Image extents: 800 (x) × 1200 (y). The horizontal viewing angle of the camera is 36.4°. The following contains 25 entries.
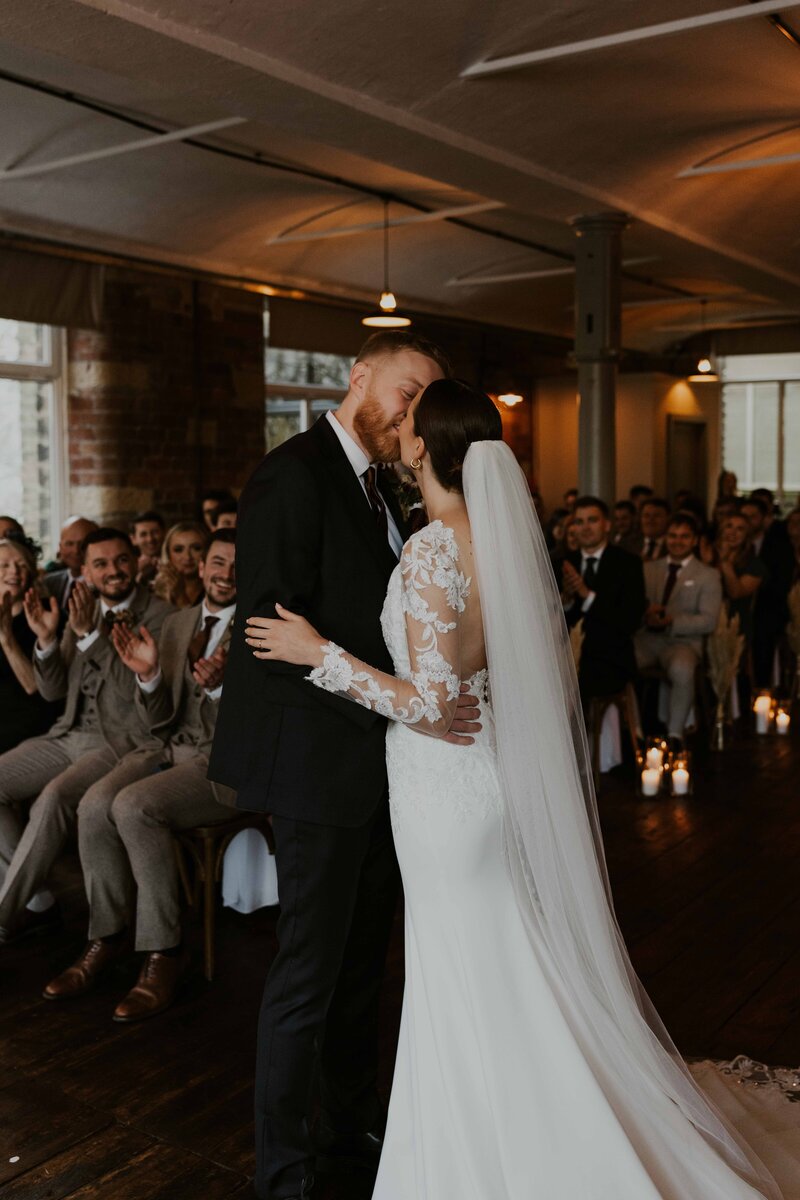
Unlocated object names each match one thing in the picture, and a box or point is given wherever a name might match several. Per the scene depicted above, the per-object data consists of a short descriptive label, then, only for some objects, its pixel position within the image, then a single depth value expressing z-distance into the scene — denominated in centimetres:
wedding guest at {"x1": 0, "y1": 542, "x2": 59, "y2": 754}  446
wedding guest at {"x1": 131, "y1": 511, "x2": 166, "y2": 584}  694
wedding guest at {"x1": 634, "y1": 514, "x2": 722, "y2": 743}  662
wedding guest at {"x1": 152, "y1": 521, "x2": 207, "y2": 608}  580
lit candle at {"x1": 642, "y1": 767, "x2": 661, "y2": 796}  580
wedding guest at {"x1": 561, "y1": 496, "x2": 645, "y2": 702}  600
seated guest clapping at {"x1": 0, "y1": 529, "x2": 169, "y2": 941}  385
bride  222
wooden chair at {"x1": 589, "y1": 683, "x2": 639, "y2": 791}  589
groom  240
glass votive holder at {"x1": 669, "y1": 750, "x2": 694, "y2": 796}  584
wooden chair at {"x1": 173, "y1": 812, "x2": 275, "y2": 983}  368
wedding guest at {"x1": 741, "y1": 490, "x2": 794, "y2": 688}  811
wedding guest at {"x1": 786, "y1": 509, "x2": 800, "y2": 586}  896
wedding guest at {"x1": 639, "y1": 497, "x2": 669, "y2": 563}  844
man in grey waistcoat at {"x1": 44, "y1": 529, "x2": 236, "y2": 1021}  356
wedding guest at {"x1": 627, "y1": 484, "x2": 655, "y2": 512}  1128
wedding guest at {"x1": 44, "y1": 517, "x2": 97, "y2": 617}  645
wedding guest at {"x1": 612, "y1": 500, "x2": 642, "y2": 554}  889
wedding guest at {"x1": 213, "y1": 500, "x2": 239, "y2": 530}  638
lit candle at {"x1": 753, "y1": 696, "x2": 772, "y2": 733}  729
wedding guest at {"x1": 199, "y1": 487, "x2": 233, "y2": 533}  704
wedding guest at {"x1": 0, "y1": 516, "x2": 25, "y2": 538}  627
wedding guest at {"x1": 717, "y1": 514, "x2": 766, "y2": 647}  750
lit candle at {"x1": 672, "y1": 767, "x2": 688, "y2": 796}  583
